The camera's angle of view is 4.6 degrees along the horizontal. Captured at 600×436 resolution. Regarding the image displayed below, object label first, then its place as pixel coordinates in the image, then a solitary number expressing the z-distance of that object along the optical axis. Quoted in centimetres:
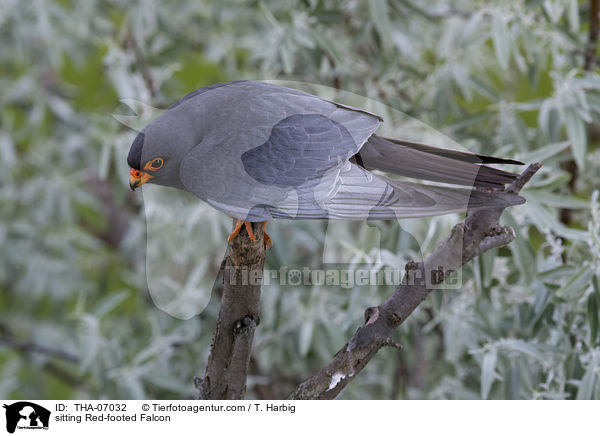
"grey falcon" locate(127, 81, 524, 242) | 574
